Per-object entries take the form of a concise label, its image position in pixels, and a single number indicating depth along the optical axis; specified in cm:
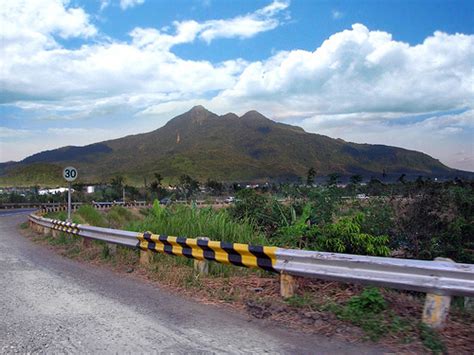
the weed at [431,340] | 500
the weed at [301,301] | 666
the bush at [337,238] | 927
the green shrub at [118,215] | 3000
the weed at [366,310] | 572
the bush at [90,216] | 2417
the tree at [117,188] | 7342
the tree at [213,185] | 6612
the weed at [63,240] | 1520
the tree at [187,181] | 6471
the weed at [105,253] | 1163
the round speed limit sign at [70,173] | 1748
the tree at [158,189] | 7038
